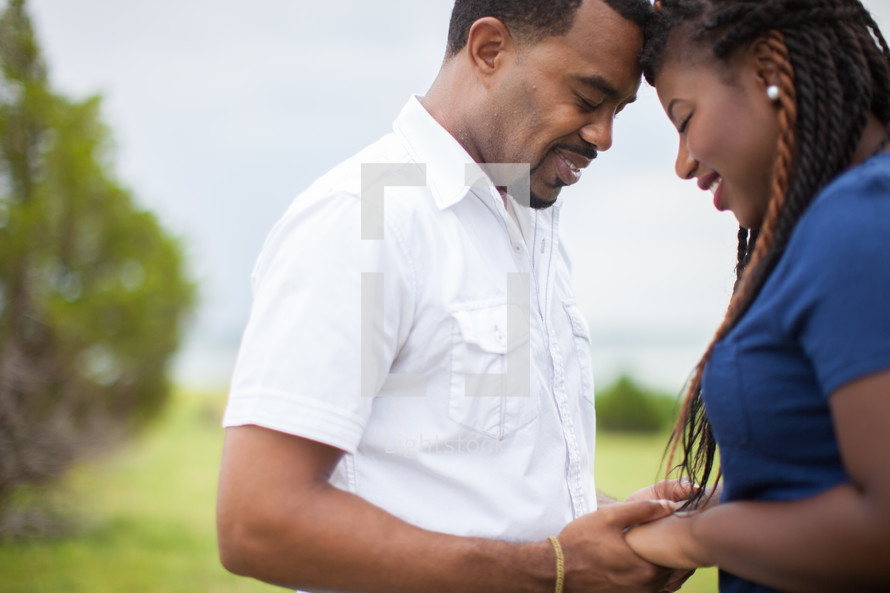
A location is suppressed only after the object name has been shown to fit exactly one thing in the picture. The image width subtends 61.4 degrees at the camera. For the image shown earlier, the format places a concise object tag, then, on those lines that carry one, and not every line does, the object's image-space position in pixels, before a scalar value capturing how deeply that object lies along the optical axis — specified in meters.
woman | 1.10
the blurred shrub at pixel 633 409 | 9.71
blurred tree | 5.27
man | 1.46
